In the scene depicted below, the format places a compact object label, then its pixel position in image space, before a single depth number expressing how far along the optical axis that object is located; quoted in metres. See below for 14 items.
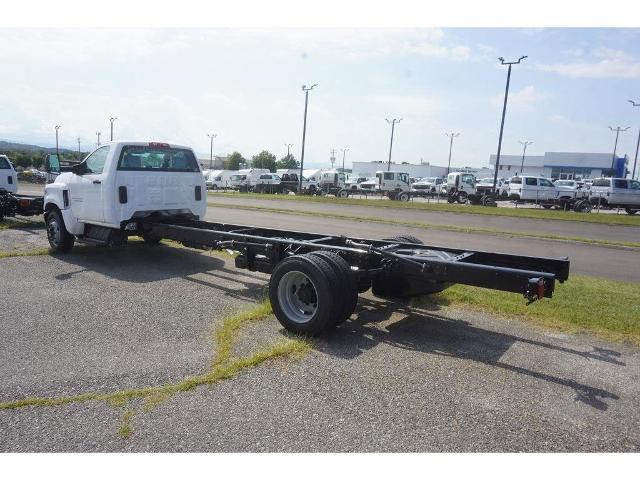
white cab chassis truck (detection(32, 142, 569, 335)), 5.12
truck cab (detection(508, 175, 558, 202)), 34.00
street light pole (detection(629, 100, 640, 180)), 48.53
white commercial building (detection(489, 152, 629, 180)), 100.25
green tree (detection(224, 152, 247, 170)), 118.12
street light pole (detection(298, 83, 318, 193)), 45.28
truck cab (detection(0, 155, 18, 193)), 15.05
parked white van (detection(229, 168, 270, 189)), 50.53
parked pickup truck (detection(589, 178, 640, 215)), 30.89
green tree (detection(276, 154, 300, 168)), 119.89
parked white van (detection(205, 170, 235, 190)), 54.97
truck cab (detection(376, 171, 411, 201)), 42.59
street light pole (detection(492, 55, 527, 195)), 33.78
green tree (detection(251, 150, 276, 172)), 117.62
